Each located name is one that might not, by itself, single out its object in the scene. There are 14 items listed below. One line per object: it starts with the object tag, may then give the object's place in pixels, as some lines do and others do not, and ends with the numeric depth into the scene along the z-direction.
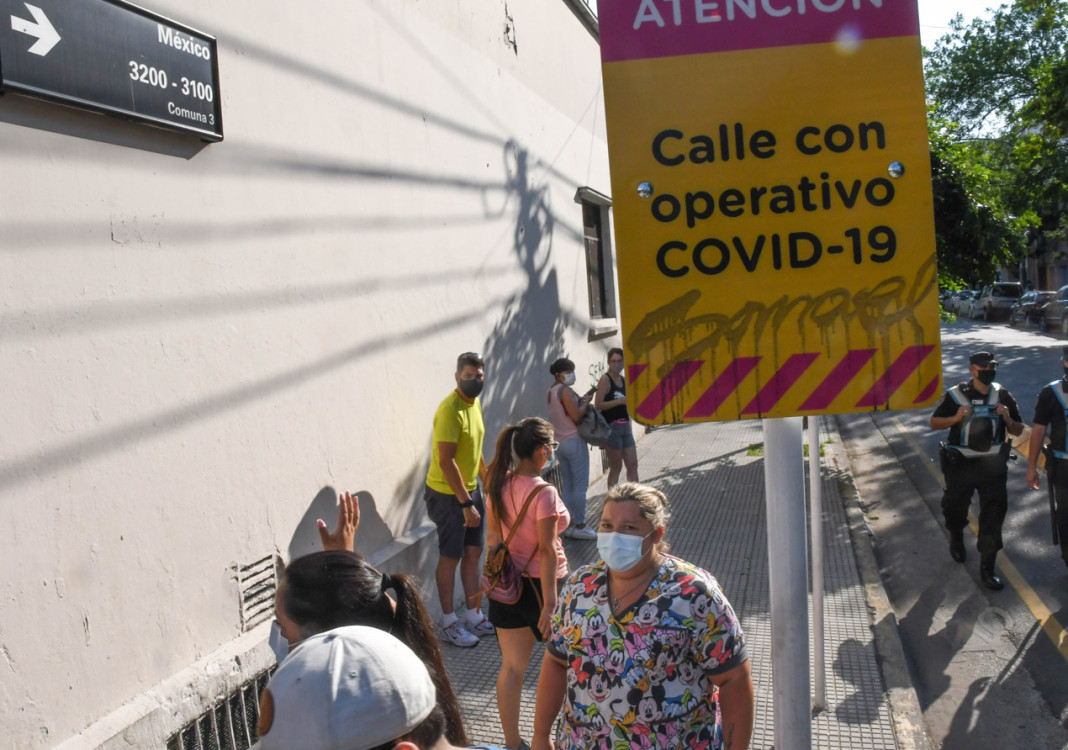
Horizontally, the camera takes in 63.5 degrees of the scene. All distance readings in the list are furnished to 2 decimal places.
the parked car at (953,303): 49.28
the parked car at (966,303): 44.64
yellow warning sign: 2.03
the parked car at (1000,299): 39.34
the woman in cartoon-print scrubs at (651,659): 2.49
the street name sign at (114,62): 3.12
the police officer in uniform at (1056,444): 6.02
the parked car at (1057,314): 29.25
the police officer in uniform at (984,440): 6.33
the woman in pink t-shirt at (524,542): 4.00
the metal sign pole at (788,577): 2.22
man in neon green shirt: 5.60
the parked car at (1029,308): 32.72
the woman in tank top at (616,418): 8.42
